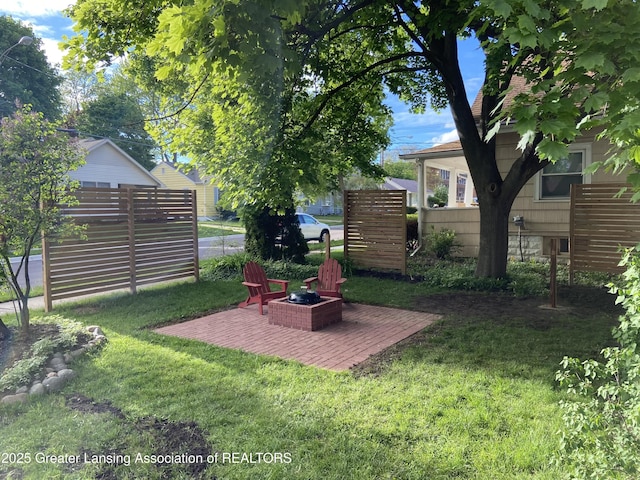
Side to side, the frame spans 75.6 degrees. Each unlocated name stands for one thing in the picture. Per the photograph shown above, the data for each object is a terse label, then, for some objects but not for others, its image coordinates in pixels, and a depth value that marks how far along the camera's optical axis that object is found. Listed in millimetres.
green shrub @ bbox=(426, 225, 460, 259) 11602
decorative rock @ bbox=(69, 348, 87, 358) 4551
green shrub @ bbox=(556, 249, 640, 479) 1998
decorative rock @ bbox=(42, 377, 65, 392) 3857
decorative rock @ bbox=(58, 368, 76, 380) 4020
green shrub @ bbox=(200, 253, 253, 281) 10184
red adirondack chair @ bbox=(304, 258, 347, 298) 6901
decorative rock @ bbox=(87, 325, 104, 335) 5312
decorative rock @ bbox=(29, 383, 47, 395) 3762
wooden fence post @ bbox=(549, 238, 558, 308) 6609
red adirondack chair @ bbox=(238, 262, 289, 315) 6879
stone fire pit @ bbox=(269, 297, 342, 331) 5789
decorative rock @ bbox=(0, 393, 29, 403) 3607
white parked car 21141
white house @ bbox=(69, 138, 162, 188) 21219
